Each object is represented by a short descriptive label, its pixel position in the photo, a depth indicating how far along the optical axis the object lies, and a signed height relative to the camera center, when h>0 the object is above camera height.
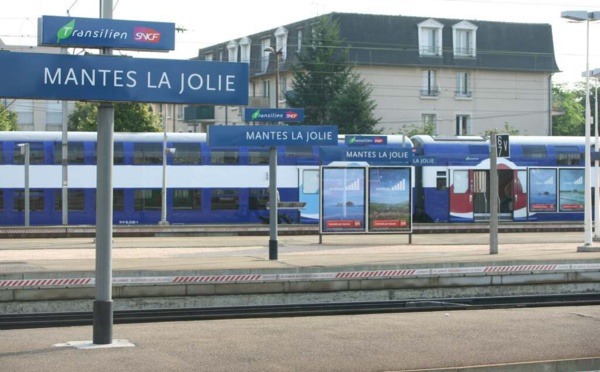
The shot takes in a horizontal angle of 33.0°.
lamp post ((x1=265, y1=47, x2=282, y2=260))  22.23 -0.39
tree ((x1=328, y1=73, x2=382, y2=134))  62.59 +5.08
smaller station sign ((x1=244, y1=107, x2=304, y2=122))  23.34 +1.78
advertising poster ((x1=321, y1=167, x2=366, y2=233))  29.77 -0.26
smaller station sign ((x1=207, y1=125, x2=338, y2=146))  23.20 +1.29
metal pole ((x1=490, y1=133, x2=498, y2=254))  24.36 -0.21
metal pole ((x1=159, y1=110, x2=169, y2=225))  39.75 -0.12
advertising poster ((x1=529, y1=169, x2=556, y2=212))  42.12 +0.06
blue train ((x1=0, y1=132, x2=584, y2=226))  39.53 +0.48
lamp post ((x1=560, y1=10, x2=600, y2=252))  25.78 +2.93
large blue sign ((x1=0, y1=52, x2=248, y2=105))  10.92 +1.24
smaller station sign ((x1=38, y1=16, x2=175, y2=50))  11.33 +1.81
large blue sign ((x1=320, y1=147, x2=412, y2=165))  29.83 +1.10
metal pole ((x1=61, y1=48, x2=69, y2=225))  38.91 +0.56
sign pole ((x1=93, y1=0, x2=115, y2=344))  11.14 -0.35
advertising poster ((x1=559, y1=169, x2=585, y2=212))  42.44 +0.11
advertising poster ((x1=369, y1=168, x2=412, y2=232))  30.17 -0.26
